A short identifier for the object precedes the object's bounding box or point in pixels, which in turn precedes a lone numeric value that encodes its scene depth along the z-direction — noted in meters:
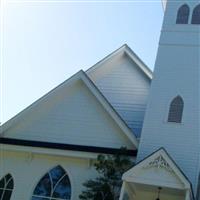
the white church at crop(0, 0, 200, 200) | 15.09
